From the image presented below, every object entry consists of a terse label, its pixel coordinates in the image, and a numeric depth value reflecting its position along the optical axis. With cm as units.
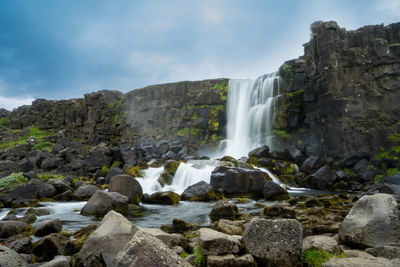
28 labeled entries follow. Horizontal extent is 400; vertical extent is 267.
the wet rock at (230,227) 813
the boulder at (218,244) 595
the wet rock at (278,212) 1229
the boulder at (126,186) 1733
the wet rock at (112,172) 2711
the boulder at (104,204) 1455
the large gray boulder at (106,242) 631
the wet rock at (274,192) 1916
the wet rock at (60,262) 635
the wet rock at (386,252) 571
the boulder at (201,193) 1936
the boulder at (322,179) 2559
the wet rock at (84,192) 2047
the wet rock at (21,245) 841
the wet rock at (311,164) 2892
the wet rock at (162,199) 1836
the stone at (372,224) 665
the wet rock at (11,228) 1020
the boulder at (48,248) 810
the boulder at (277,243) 565
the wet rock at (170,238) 736
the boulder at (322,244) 629
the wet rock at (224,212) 1268
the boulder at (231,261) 559
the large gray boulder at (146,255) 371
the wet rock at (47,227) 1035
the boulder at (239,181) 2062
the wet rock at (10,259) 598
